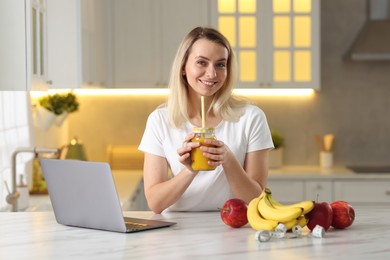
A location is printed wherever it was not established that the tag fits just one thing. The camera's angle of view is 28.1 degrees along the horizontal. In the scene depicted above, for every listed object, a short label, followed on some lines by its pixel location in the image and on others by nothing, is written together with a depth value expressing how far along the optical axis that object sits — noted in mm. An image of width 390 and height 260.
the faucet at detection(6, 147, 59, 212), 3781
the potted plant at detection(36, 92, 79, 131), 4859
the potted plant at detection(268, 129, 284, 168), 5867
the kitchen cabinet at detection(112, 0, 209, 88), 5672
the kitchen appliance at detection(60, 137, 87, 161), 5145
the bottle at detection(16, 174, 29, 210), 3961
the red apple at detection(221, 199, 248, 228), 2344
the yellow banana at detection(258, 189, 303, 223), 2229
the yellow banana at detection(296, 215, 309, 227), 2281
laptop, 2297
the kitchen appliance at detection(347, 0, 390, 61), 5793
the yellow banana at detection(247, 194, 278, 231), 2262
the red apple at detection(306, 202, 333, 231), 2270
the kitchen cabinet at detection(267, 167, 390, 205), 5469
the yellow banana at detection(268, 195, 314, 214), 2252
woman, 2883
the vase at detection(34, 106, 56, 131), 4836
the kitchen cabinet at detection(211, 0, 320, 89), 5703
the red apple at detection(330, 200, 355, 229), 2316
